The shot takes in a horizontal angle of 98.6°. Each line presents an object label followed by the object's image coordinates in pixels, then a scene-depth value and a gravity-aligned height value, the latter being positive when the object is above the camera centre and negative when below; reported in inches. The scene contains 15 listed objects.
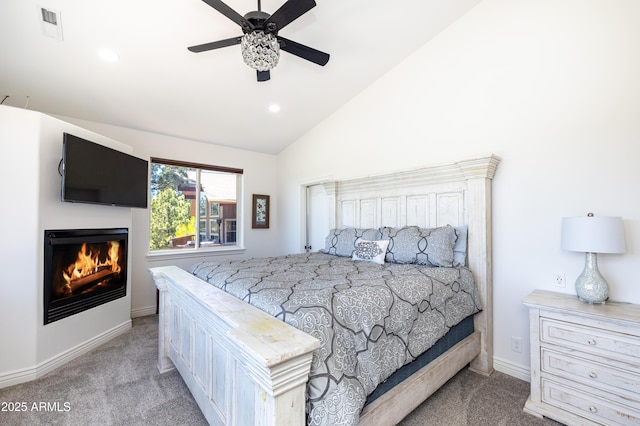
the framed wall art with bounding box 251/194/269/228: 190.9 +3.2
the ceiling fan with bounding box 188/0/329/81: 65.9 +48.5
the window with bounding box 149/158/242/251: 155.9 +7.2
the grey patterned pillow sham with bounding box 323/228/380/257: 123.7 -10.8
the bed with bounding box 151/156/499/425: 40.9 -19.0
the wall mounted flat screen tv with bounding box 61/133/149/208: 98.1 +17.3
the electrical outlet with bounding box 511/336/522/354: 92.0 -43.4
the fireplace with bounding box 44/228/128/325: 97.1 -21.0
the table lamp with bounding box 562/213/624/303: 69.0 -7.0
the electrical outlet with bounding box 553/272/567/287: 84.1 -19.8
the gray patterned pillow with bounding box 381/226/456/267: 97.3 -11.1
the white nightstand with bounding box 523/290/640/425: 62.8 -36.0
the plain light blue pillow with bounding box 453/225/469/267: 99.5 -11.5
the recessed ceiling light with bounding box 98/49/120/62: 97.0 +58.1
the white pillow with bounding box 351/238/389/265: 107.9 -14.1
